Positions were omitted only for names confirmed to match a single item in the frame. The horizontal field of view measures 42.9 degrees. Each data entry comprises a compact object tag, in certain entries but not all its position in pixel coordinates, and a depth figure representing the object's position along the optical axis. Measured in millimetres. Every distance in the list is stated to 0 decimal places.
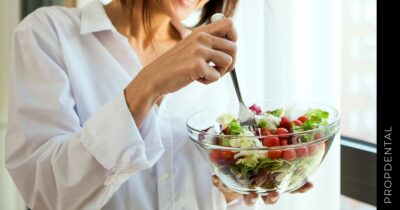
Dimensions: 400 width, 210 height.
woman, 726
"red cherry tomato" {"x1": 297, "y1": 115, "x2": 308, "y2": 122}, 801
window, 1045
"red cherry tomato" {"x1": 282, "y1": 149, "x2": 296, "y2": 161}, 717
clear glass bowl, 718
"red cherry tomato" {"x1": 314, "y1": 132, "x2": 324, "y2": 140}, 735
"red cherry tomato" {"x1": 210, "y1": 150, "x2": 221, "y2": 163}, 757
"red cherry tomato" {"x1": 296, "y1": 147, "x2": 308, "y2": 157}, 728
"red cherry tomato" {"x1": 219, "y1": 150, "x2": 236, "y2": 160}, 735
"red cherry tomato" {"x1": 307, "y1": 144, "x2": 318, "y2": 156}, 738
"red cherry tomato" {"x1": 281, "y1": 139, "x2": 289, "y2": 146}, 716
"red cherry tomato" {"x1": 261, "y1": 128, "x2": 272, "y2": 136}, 751
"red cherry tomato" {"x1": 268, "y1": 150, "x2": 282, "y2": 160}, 712
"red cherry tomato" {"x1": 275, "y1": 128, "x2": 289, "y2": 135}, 742
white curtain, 945
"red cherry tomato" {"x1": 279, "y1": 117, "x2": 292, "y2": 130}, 771
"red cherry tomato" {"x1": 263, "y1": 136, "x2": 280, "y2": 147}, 710
